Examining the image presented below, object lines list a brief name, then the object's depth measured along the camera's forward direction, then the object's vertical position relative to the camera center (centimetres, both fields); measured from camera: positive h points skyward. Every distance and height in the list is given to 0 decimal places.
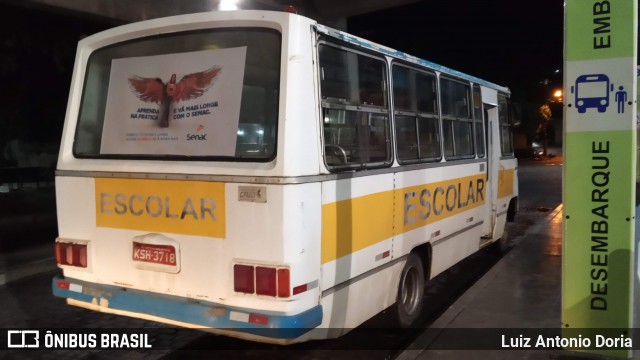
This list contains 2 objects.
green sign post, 324 -12
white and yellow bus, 354 -16
